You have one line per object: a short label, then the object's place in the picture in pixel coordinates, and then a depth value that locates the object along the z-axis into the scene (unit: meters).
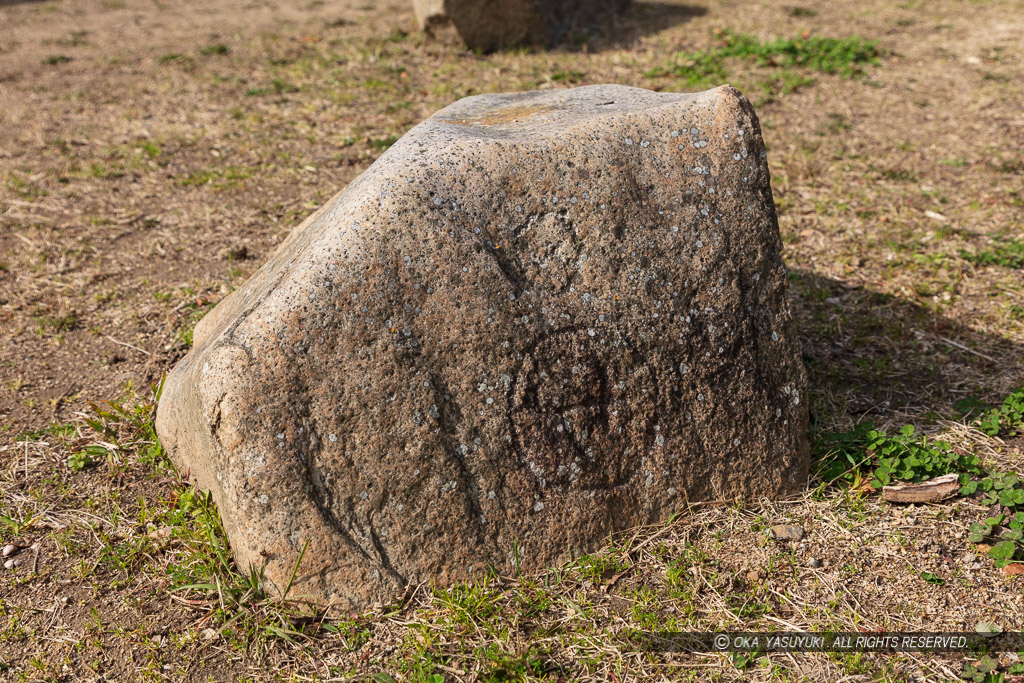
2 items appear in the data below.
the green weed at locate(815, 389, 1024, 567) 2.81
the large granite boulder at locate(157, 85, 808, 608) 2.43
